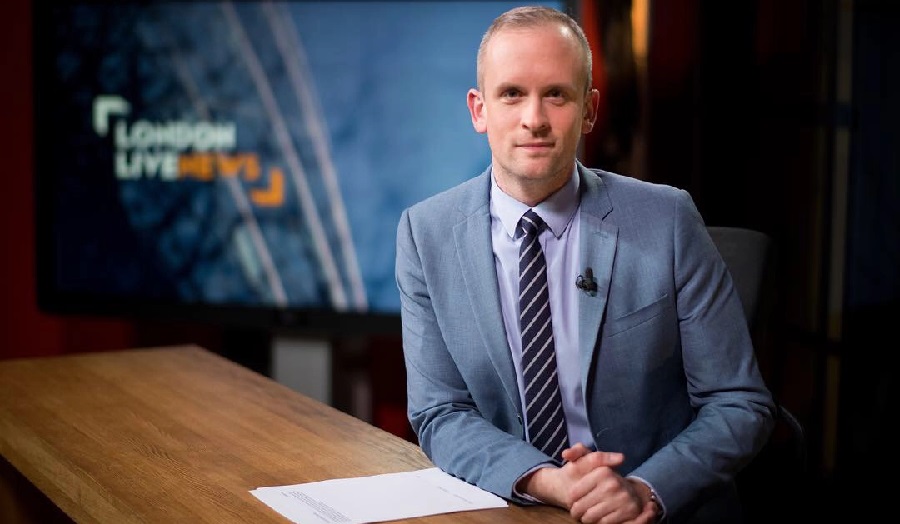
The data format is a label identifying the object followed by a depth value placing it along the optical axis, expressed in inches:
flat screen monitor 140.1
